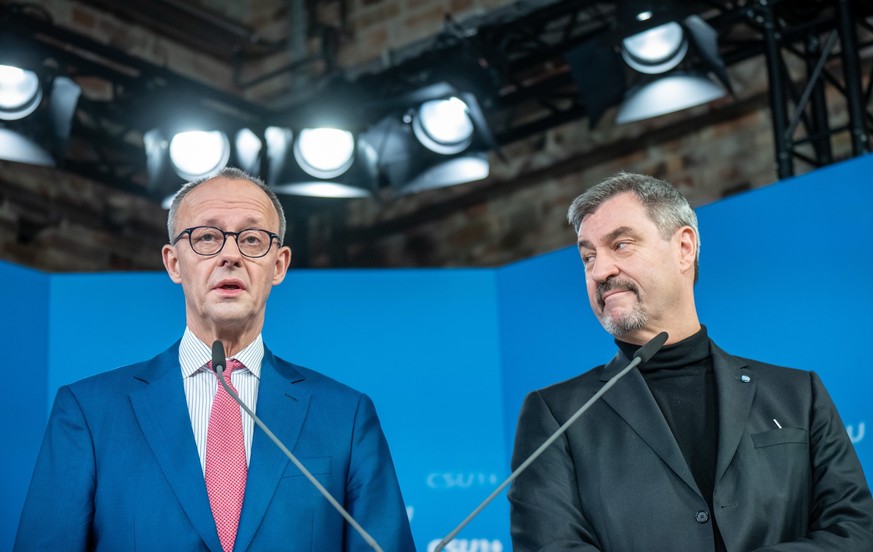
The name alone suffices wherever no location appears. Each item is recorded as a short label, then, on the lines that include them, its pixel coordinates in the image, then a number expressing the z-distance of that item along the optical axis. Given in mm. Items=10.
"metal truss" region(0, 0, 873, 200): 4852
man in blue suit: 2027
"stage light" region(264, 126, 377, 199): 5539
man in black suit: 2111
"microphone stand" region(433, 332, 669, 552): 1941
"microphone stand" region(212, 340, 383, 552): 1798
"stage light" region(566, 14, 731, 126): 4797
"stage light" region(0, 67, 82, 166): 4891
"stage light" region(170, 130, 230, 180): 5410
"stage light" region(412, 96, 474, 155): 5422
